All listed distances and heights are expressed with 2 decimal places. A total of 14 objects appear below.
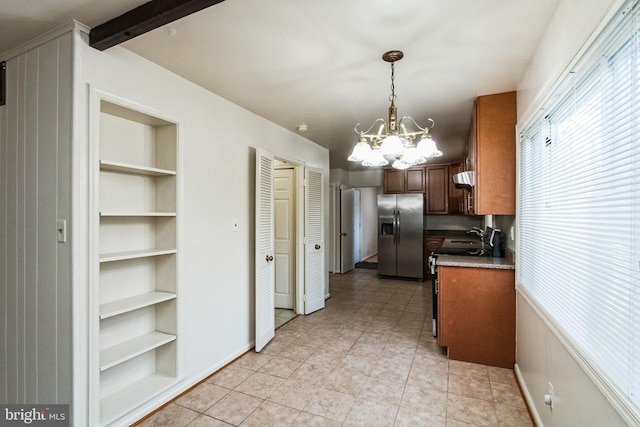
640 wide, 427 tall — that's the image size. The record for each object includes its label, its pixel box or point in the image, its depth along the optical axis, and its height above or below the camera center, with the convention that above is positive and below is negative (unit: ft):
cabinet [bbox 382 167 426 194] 20.92 +2.32
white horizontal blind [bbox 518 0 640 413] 3.14 +0.10
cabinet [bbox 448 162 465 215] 19.72 +1.19
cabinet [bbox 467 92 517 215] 8.56 +1.68
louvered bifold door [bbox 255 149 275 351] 9.91 -1.22
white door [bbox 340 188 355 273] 22.53 -1.13
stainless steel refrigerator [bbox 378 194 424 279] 20.07 -1.36
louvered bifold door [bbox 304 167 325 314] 13.66 -1.22
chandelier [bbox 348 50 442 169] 6.33 +1.45
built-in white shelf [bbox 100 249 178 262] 6.05 -0.82
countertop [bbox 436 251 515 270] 8.73 -1.43
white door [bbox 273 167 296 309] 14.19 -0.85
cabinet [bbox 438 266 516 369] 8.75 -2.95
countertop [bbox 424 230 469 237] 20.63 -1.29
